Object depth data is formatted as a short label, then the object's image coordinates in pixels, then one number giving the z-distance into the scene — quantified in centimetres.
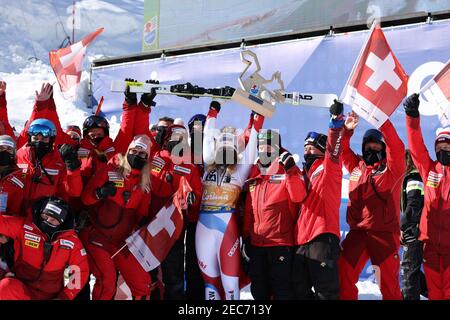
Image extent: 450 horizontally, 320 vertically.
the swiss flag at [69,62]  764
